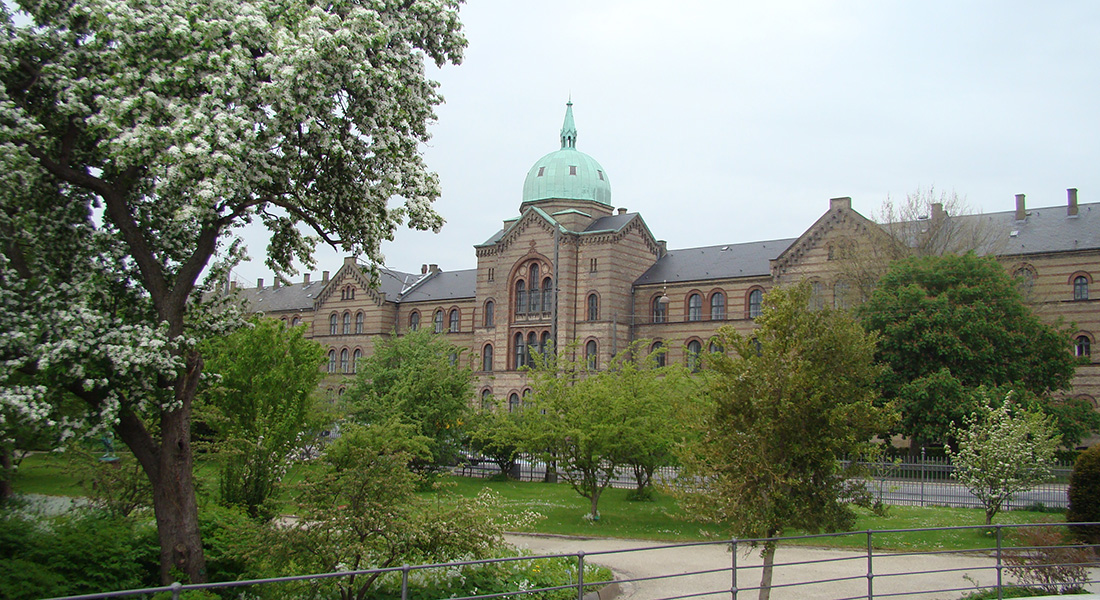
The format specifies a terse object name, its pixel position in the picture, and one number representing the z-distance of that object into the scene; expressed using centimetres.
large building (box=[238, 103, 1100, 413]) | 4572
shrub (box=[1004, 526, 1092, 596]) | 1355
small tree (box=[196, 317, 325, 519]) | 1812
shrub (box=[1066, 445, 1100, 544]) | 1909
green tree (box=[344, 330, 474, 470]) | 3419
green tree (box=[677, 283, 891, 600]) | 1289
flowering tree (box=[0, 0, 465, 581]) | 1080
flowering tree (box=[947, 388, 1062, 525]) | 2209
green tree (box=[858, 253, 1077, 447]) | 3647
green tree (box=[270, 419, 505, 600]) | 1204
